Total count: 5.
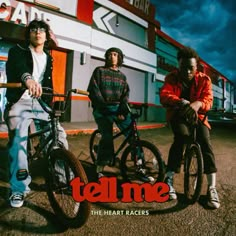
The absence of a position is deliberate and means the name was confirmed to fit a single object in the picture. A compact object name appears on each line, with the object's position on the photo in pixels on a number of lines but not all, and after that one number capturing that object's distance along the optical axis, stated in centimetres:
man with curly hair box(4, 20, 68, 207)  203
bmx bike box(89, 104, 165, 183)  242
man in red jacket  228
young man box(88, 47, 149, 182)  279
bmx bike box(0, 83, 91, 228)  170
